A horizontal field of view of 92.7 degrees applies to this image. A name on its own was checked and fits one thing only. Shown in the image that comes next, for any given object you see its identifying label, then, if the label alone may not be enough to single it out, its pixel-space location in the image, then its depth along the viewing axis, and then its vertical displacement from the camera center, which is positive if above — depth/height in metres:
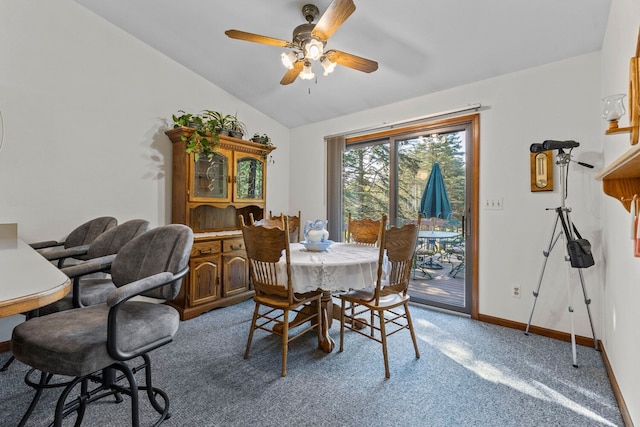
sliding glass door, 3.15 +0.22
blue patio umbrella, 3.26 +0.16
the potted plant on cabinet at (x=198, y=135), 3.08 +0.79
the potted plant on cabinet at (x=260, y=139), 3.71 +0.90
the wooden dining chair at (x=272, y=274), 1.99 -0.43
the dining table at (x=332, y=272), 2.03 -0.40
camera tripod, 2.22 -0.15
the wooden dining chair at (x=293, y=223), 3.43 -0.12
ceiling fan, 1.83 +1.14
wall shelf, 1.05 +0.13
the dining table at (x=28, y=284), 0.81 -0.22
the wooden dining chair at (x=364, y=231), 3.02 -0.18
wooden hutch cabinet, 3.06 +0.05
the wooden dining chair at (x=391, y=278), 2.03 -0.47
